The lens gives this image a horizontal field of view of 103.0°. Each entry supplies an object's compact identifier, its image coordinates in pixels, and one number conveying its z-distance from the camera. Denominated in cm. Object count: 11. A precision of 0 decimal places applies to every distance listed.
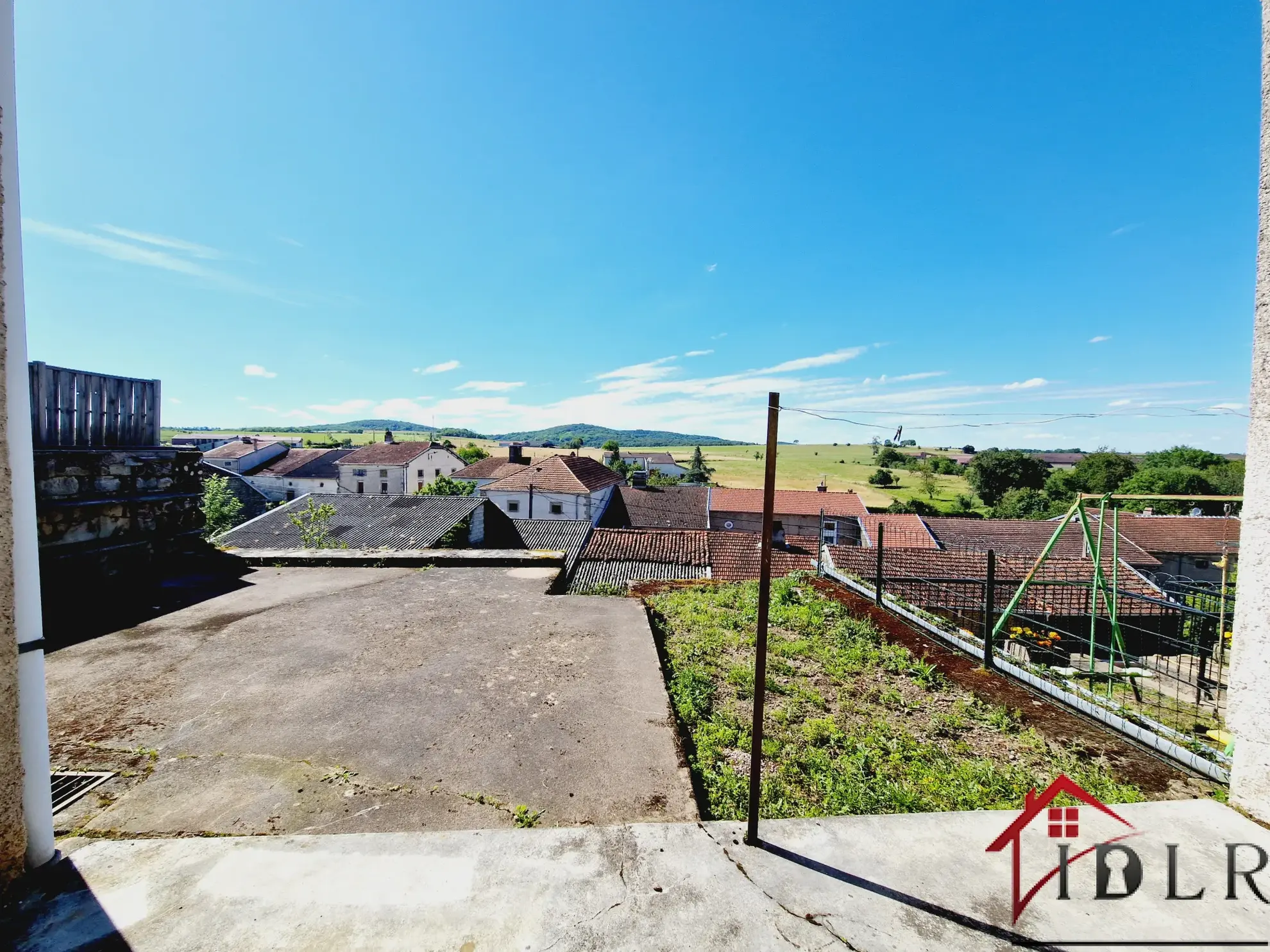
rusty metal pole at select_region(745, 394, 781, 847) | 179
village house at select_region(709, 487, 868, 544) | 2720
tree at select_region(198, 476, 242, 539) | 1784
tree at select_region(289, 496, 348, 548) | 1446
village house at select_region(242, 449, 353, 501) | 4216
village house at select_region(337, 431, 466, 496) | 3994
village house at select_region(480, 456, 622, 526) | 2598
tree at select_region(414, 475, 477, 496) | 3111
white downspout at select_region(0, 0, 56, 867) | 159
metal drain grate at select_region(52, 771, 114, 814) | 203
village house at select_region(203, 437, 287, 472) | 4450
